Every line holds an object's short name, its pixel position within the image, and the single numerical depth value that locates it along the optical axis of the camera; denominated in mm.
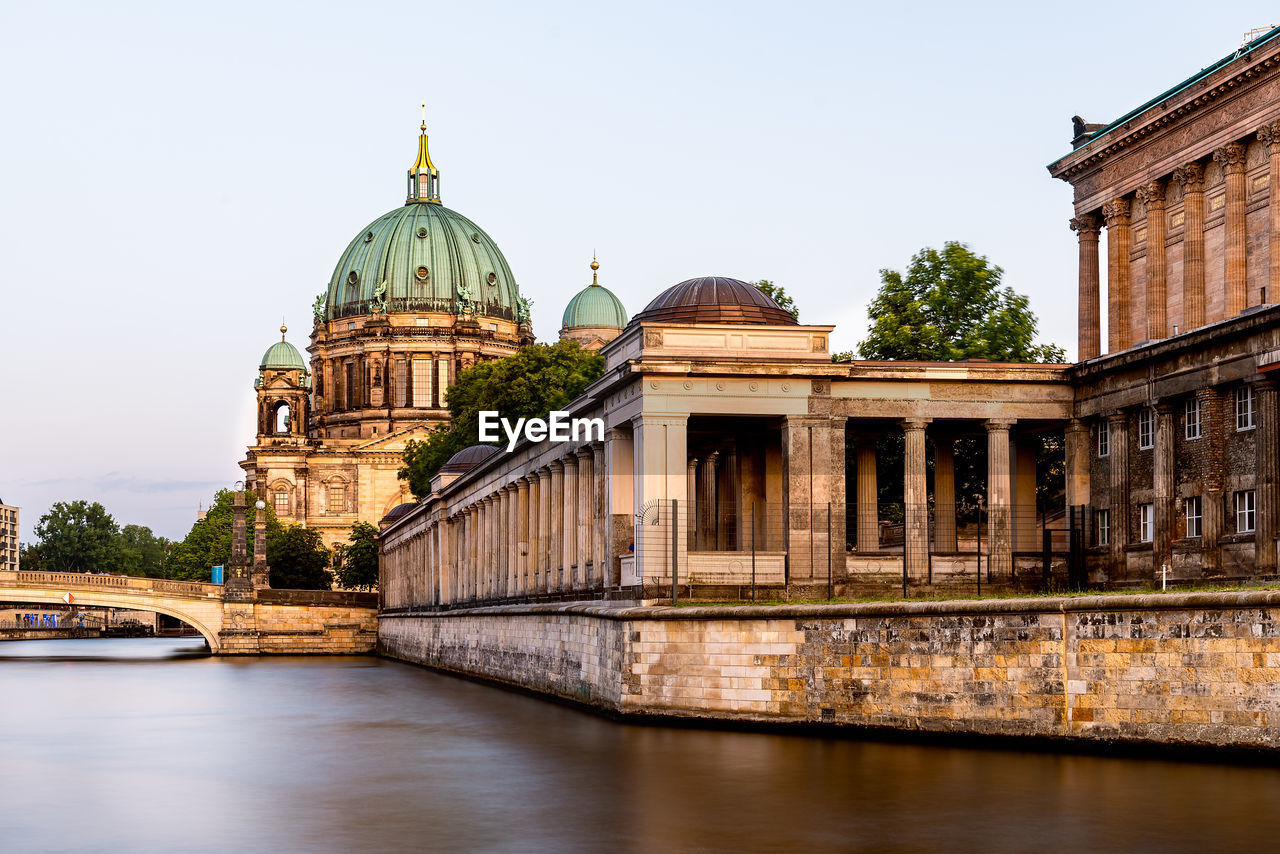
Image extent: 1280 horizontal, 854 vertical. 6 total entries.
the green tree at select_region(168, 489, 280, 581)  145375
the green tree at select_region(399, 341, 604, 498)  87188
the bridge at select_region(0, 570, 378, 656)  98312
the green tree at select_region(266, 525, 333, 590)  130250
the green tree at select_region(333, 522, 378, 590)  132875
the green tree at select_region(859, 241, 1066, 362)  61594
